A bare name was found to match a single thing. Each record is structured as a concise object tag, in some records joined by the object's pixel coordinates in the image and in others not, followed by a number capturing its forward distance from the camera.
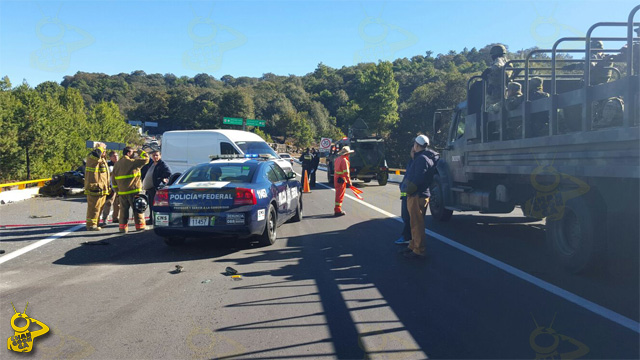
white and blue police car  7.18
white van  15.53
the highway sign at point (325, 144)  34.59
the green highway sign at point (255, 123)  67.06
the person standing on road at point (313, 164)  20.86
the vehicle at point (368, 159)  21.67
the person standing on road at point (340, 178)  11.68
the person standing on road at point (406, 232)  7.58
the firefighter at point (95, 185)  9.62
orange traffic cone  18.50
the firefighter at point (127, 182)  9.45
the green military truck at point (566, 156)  4.83
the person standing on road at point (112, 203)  10.45
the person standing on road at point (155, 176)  9.94
